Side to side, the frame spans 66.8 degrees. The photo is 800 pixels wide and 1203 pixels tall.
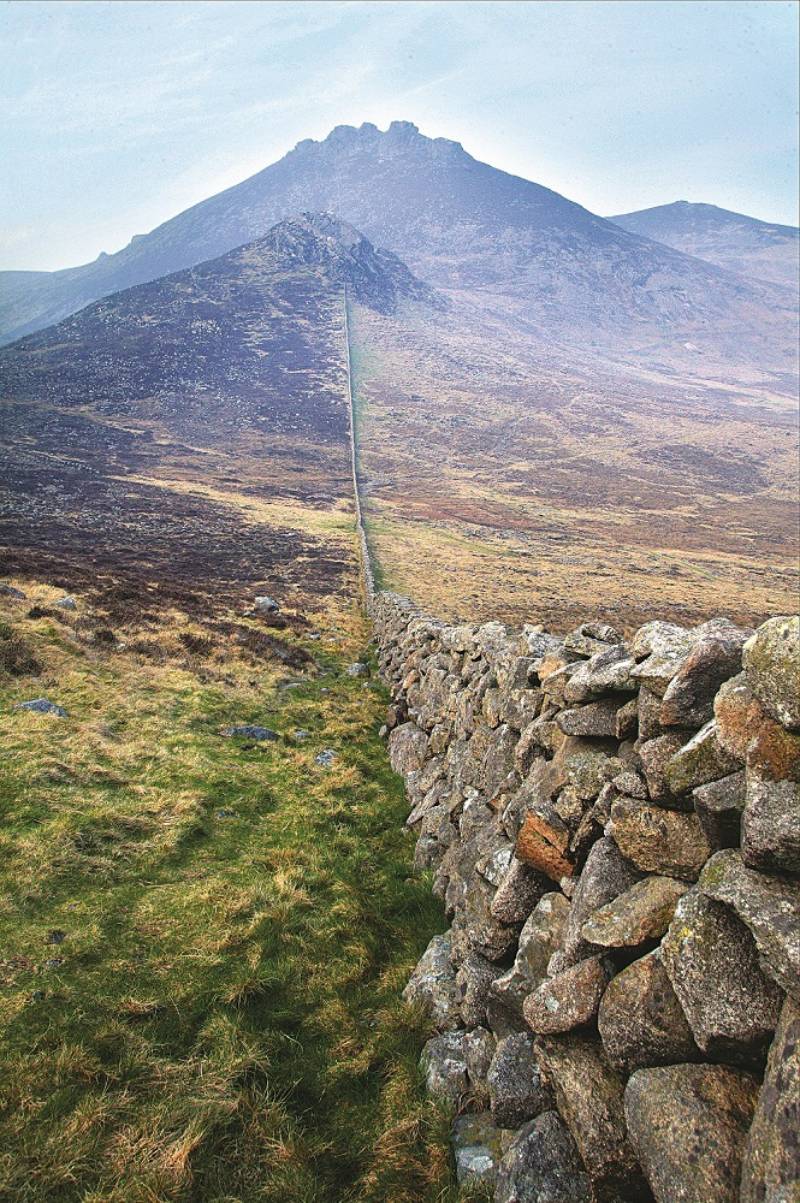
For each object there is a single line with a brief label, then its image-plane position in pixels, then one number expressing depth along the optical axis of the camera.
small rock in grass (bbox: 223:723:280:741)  13.04
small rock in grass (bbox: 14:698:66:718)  11.87
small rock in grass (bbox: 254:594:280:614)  25.33
